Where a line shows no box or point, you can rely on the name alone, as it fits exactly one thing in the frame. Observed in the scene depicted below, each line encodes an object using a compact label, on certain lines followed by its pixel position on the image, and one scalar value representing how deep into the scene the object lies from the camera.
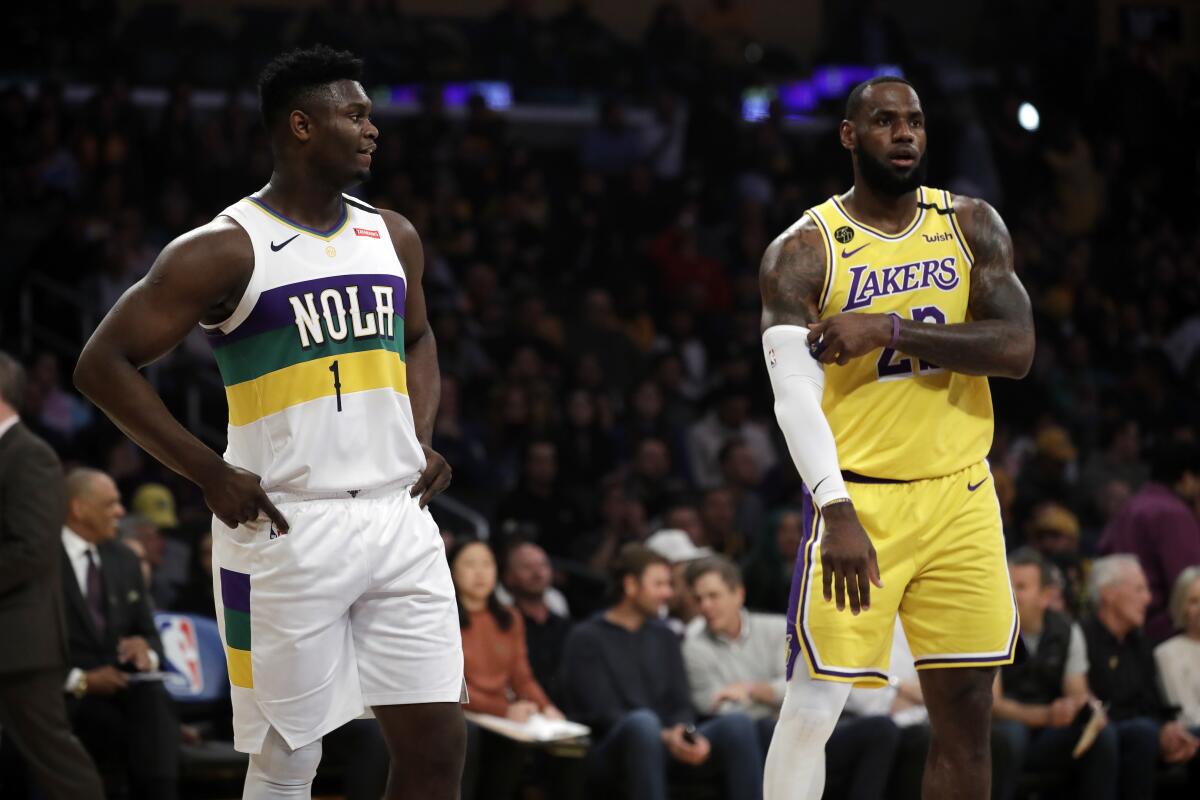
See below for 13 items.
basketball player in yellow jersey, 9.30
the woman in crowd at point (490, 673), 15.48
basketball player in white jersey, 8.08
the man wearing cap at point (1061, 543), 19.89
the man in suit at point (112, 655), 14.39
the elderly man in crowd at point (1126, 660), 16.83
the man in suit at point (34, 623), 12.87
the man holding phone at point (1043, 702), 16.12
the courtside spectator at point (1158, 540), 18.98
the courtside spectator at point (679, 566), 17.75
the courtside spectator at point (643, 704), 15.28
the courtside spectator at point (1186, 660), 17.41
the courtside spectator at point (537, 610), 17.00
